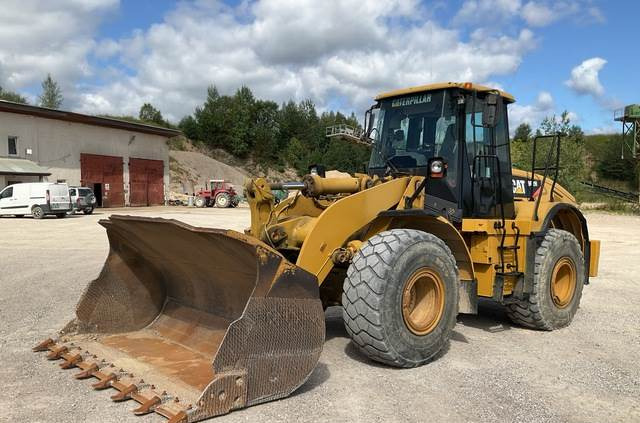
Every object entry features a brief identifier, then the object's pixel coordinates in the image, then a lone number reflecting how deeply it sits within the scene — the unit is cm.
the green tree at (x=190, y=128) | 7869
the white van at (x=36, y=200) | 2700
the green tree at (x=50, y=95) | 7656
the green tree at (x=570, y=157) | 3597
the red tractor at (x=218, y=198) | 4238
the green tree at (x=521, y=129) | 7611
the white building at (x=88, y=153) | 3466
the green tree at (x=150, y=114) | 7944
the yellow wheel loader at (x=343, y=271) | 411
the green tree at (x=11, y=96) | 6776
